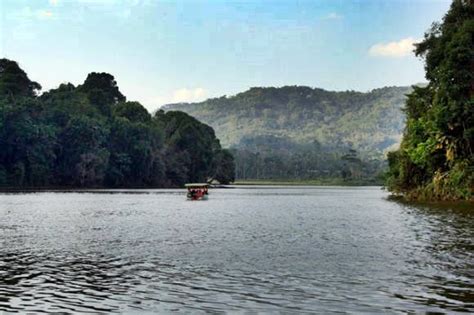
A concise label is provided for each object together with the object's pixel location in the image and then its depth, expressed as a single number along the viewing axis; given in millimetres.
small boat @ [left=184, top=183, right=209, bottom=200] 93750
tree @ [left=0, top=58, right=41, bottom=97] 139875
